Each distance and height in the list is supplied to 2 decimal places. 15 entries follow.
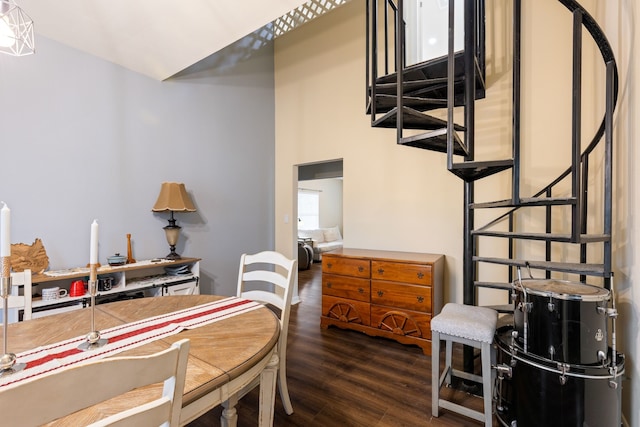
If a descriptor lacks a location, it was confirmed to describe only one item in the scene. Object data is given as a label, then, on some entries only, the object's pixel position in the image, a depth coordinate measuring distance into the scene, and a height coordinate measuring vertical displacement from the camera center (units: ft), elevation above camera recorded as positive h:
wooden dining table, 2.81 -1.71
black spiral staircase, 4.90 +1.15
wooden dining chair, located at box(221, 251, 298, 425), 5.63 -1.70
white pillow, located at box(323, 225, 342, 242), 26.76 -2.27
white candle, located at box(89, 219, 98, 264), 3.74 -0.42
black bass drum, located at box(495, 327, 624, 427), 4.37 -2.77
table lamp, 9.52 +0.19
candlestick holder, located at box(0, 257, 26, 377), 3.08 -1.46
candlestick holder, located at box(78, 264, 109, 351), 3.71 -1.60
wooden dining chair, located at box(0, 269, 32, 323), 5.09 -1.46
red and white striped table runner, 3.21 -1.69
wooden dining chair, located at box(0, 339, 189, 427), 1.52 -1.05
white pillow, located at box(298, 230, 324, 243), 25.38 -2.15
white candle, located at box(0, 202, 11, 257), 2.96 -0.22
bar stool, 5.39 -2.40
